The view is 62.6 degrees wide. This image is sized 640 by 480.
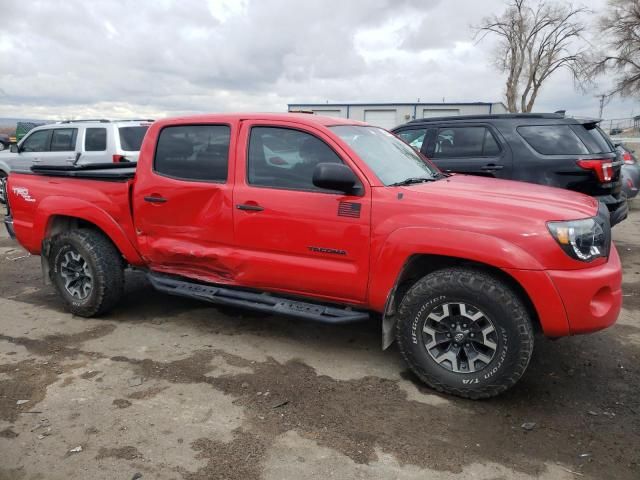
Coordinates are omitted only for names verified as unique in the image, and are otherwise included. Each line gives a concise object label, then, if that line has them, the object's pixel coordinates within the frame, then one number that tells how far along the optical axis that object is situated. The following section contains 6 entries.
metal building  33.84
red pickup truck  3.14
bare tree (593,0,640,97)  30.66
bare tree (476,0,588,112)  35.19
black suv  6.00
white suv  9.76
